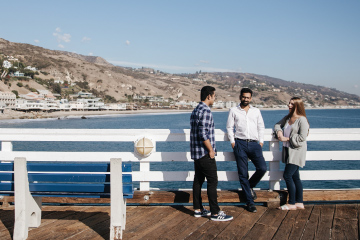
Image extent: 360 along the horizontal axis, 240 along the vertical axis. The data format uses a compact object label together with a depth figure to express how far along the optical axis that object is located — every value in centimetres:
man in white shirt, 496
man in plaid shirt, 441
